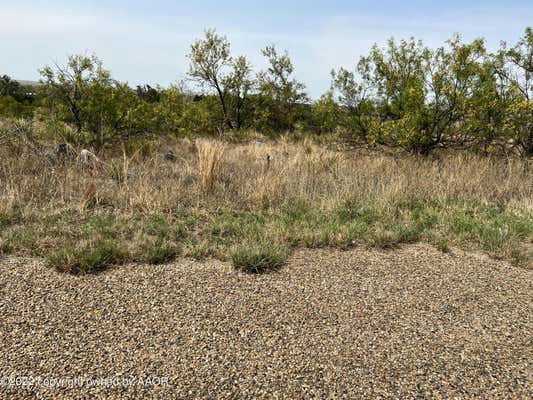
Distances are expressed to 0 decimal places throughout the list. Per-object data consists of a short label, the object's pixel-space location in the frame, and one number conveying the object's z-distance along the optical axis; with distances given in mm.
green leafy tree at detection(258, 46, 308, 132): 14898
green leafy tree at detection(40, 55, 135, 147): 7629
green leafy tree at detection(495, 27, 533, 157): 6840
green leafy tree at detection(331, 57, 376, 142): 8359
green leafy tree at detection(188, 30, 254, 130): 13562
